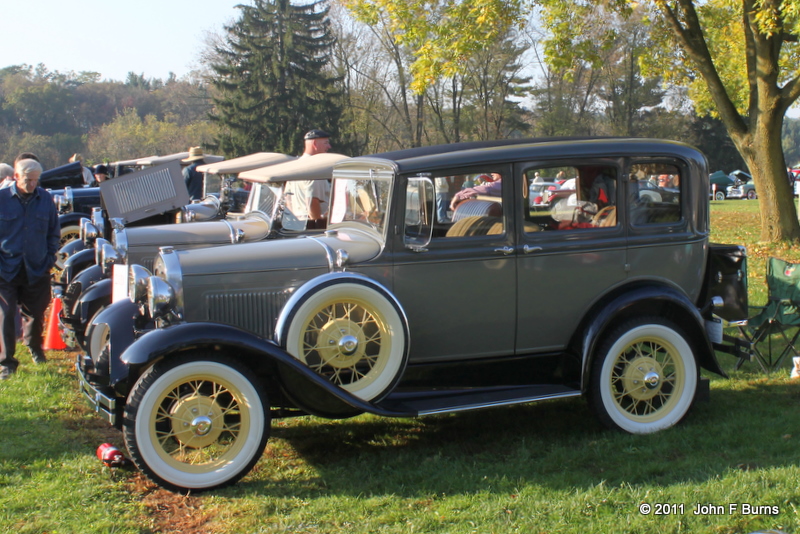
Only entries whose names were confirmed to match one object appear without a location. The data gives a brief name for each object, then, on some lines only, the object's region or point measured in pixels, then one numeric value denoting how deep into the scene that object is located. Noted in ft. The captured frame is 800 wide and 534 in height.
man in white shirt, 23.43
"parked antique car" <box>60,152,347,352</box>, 19.31
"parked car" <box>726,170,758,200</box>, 145.25
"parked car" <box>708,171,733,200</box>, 143.02
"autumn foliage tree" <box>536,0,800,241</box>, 42.02
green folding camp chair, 19.13
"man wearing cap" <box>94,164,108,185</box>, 43.12
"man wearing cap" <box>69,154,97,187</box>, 48.44
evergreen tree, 131.95
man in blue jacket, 20.34
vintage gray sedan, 12.73
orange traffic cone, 24.29
